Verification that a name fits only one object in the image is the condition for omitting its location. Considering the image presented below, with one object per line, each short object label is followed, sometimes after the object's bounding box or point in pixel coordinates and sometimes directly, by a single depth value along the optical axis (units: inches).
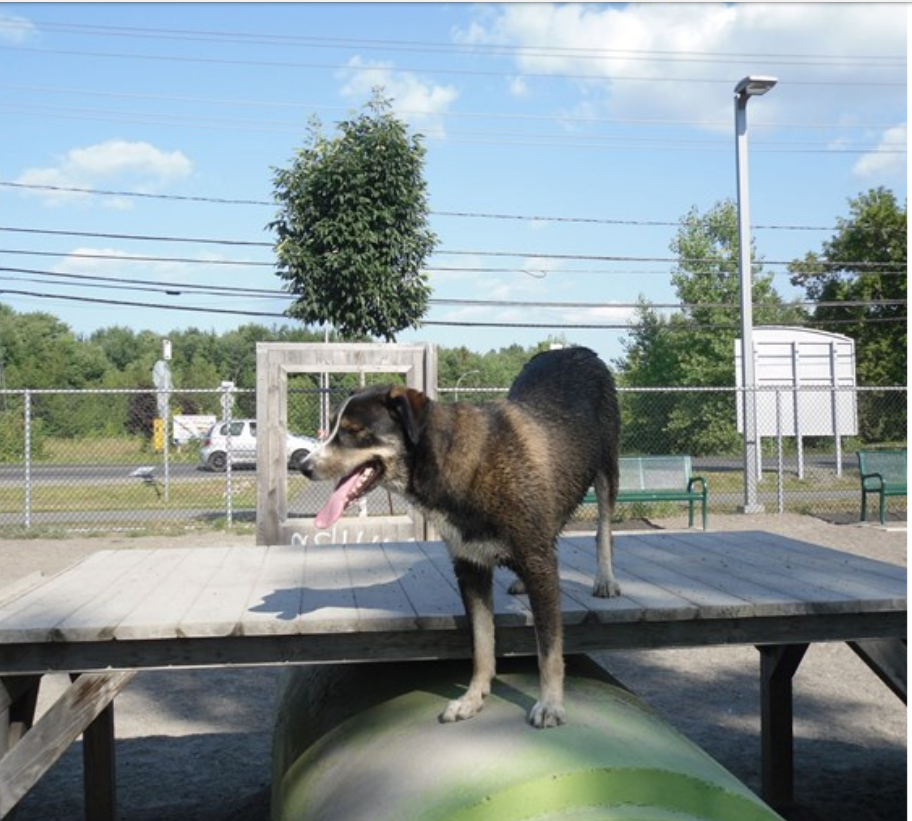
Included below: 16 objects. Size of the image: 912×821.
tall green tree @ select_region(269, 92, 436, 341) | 660.1
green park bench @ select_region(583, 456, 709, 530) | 591.2
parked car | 1034.7
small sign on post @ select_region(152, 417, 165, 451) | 1042.4
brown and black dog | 131.6
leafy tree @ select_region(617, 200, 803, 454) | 1058.7
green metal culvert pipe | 110.0
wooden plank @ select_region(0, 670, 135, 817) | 151.9
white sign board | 888.3
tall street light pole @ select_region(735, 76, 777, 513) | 660.1
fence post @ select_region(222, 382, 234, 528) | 579.8
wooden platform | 152.6
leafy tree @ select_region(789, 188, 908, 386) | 1609.3
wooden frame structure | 395.9
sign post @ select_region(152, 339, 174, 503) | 663.1
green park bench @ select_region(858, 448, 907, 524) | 613.0
